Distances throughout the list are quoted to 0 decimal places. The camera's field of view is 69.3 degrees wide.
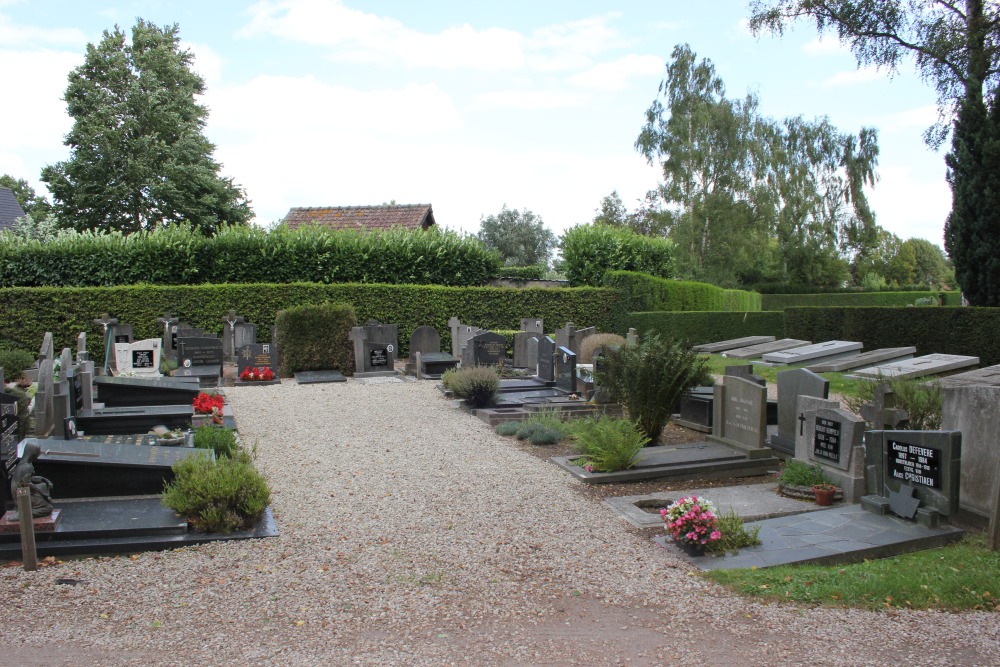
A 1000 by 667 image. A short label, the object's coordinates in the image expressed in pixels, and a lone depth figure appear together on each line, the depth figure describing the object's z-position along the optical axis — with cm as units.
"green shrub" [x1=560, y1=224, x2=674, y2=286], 2406
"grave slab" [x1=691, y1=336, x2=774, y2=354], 2110
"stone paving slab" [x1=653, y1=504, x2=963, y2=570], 543
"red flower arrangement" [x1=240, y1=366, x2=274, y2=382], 1570
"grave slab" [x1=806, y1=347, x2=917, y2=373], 1591
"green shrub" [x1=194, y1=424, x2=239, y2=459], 819
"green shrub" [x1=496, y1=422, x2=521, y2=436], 1044
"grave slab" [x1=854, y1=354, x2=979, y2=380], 1430
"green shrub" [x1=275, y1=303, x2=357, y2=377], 1691
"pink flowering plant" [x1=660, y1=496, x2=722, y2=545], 555
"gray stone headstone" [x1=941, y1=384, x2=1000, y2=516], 594
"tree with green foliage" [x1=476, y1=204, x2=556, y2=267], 4862
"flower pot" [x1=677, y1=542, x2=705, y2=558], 559
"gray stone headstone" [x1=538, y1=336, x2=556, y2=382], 1455
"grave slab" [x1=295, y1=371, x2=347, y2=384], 1594
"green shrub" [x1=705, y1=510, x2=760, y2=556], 558
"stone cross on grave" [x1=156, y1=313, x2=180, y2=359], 1772
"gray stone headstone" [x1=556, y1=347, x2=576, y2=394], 1323
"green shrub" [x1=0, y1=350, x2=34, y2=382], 1377
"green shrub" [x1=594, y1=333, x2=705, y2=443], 914
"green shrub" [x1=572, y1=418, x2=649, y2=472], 793
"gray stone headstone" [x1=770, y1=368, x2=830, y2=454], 833
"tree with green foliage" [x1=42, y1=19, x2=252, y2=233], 2950
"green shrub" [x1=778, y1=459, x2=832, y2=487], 719
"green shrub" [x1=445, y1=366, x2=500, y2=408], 1231
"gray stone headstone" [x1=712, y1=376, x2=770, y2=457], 840
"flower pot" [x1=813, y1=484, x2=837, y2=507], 682
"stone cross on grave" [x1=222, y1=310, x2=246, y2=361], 1909
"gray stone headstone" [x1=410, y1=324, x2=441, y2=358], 1825
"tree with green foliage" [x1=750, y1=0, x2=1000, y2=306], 1700
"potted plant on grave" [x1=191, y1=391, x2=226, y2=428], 1037
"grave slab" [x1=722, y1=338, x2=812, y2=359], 1925
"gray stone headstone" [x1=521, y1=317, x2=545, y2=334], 2048
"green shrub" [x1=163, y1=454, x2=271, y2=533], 591
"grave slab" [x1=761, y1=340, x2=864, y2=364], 1694
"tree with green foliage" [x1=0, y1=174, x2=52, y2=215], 5519
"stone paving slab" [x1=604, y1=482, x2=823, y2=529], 661
